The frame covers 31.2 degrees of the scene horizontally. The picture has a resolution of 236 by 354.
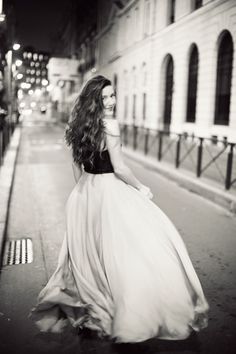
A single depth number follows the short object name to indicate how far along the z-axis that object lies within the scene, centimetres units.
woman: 293
